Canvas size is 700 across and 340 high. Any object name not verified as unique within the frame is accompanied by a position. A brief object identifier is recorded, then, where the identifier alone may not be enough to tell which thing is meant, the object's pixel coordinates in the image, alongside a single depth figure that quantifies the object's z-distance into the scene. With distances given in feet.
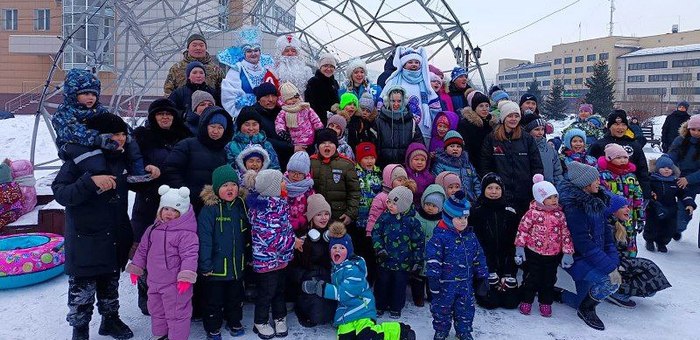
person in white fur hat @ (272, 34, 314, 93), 18.93
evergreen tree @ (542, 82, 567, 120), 117.39
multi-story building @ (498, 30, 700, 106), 206.28
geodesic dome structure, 29.84
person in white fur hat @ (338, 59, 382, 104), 18.31
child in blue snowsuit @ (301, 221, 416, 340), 11.39
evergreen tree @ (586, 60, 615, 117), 115.55
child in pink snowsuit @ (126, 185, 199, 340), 10.98
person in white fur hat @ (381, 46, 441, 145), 17.53
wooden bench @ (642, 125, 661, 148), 62.02
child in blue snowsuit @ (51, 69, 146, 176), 10.97
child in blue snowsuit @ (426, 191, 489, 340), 11.63
